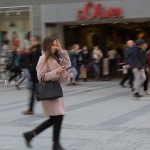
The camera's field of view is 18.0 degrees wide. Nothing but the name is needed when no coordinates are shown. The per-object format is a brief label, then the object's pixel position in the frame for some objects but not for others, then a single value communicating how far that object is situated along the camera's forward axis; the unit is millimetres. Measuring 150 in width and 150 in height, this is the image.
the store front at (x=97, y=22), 20969
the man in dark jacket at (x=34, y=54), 10500
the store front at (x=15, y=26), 23969
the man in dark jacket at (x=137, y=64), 13797
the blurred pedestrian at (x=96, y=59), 21781
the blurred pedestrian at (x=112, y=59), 23969
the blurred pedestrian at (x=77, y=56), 20469
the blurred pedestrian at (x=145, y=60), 14367
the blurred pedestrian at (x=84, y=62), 21098
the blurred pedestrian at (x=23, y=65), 16430
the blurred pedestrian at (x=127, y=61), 14750
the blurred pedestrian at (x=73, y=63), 19750
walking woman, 6895
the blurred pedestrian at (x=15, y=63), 18953
